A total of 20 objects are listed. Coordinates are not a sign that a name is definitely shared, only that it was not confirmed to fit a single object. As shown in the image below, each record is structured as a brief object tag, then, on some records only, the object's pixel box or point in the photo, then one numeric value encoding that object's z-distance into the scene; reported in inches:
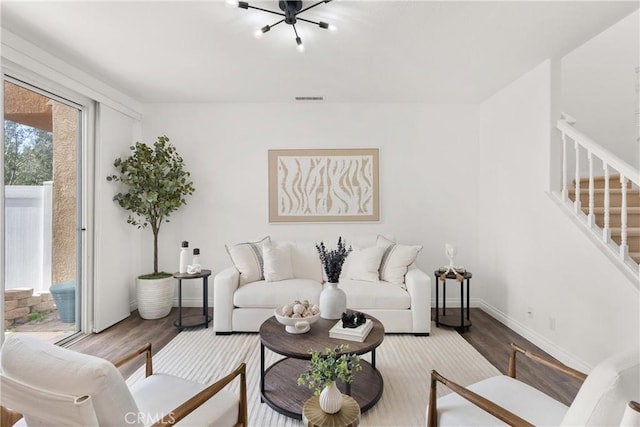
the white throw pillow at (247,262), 133.3
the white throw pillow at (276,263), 133.1
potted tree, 141.3
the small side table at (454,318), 128.3
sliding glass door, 99.5
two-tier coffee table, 75.2
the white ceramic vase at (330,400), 57.1
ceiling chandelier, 78.7
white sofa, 122.4
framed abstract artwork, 160.9
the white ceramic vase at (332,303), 92.7
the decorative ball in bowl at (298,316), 82.4
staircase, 101.5
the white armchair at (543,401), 37.4
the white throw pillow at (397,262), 131.9
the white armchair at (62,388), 37.5
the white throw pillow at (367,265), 133.6
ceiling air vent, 152.1
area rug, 76.1
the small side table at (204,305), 132.1
